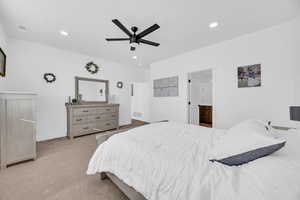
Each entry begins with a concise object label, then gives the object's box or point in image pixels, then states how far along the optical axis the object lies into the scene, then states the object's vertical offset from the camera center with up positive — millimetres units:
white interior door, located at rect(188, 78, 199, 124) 3811 -132
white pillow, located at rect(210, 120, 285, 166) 816 -351
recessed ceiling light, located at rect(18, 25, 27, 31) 2360 +1466
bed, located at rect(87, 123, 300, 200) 642 -489
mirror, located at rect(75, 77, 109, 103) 3754 +342
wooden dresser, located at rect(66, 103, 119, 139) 3362 -552
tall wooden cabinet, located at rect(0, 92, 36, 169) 1950 -462
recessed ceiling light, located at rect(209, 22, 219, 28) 2223 +1436
